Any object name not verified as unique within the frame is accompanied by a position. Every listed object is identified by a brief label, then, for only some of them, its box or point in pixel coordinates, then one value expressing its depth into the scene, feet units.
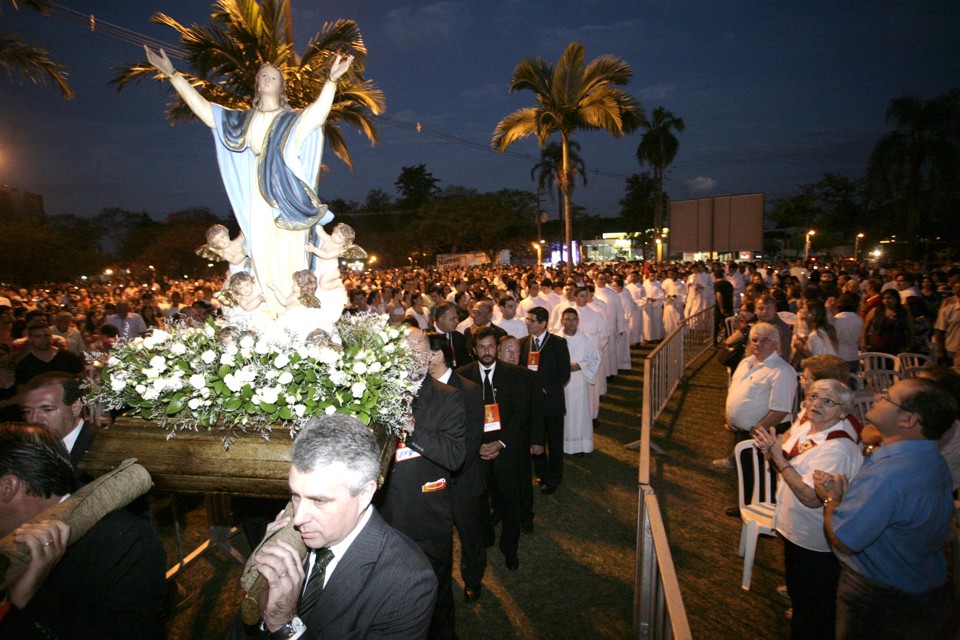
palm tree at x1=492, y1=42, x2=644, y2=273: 53.16
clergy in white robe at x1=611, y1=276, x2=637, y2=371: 43.68
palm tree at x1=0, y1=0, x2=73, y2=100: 30.14
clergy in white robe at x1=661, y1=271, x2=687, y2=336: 57.13
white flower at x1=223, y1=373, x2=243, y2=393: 7.70
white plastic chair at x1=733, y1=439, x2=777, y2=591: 14.99
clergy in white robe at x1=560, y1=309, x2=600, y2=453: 25.76
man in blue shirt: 8.98
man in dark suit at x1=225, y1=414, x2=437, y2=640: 5.86
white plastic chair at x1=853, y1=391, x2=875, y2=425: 18.58
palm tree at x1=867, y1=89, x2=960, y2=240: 91.45
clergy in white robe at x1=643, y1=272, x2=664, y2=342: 56.34
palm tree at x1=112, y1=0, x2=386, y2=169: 18.65
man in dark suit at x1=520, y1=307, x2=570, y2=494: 21.85
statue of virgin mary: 11.18
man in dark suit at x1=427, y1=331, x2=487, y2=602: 13.92
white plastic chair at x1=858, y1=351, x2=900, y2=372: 24.61
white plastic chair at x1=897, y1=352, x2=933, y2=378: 23.79
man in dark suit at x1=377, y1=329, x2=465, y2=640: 11.43
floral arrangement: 7.82
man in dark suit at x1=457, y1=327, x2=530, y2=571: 16.31
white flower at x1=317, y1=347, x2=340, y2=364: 8.13
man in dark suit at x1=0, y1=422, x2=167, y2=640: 7.45
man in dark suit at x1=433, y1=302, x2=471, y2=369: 23.17
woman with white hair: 11.22
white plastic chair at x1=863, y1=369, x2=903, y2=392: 22.44
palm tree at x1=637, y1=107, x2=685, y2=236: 129.60
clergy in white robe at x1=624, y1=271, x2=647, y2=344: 54.49
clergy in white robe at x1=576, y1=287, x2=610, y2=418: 32.32
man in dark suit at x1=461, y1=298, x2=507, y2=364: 25.44
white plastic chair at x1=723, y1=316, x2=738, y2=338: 41.85
